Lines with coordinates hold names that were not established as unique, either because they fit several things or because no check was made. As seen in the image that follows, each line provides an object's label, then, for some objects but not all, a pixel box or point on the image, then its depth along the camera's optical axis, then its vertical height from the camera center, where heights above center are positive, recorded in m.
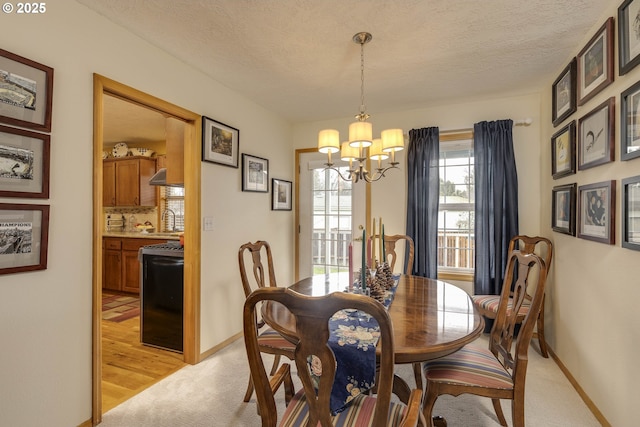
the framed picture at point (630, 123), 1.59 +0.50
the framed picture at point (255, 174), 3.27 +0.45
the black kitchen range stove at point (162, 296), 2.86 -0.76
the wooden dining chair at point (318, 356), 0.89 -0.44
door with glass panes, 3.99 -0.01
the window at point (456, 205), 3.49 +0.12
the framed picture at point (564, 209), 2.37 +0.06
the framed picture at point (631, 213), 1.59 +0.02
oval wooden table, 1.26 -0.52
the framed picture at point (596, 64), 1.85 +0.99
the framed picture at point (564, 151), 2.41 +0.54
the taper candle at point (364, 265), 1.58 -0.26
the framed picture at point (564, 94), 2.38 +1.00
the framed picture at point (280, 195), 3.81 +0.25
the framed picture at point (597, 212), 1.82 +0.03
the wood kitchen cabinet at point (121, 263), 4.64 -0.74
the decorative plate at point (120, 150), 5.23 +1.07
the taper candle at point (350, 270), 1.67 -0.31
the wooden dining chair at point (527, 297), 2.75 -0.77
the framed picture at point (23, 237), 1.49 -0.12
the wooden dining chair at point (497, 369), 1.49 -0.78
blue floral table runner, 1.07 -0.53
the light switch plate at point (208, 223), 2.77 -0.08
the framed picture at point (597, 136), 1.84 +0.52
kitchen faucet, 5.34 -0.03
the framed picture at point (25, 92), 1.48 +0.60
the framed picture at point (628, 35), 1.58 +0.96
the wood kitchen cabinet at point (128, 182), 5.05 +0.53
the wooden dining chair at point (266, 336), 1.84 -0.77
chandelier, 2.00 +0.49
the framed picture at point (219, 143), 2.75 +0.67
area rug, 3.82 -1.25
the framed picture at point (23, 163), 1.48 +0.25
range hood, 3.71 +0.43
